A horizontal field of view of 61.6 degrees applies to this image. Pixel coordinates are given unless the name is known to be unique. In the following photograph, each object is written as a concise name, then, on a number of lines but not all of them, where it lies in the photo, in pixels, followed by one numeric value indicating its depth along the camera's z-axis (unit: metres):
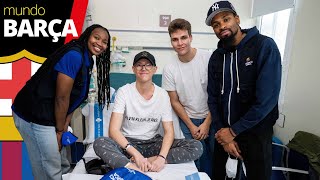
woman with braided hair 1.45
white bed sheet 1.52
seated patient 1.75
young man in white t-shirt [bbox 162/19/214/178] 1.91
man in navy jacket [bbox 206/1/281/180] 1.47
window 2.21
